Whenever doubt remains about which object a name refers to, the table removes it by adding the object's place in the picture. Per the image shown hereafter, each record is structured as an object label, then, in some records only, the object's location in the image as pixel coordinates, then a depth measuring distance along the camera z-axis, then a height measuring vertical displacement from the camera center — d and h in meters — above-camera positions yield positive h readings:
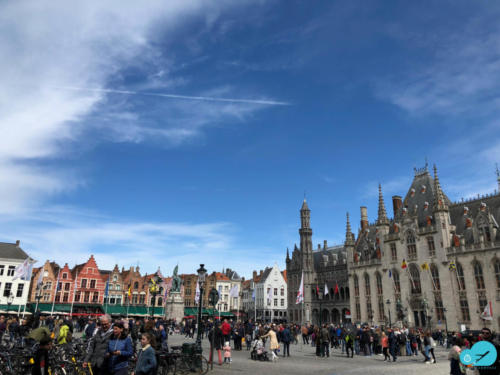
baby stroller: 20.06 -2.40
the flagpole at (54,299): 56.66 +1.08
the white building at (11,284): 57.91 +3.31
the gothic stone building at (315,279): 68.50 +5.06
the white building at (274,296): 89.81 +2.43
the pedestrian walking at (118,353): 7.12 -0.85
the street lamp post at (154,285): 20.88 +1.14
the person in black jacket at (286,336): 21.70 -1.66
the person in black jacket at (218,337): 17.90 -1.54
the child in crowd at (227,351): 17.97 -2.07
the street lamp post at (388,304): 47.77 +0.31
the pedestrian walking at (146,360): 6.77 -0.94
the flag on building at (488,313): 37.56 -0.62
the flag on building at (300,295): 43.54 +1.26
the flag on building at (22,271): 39.84 +3.55
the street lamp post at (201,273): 18.72 +1.56
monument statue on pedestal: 41.58 +0.10
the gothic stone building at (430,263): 43.06 +5.41
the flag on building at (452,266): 43.81 +4.56
